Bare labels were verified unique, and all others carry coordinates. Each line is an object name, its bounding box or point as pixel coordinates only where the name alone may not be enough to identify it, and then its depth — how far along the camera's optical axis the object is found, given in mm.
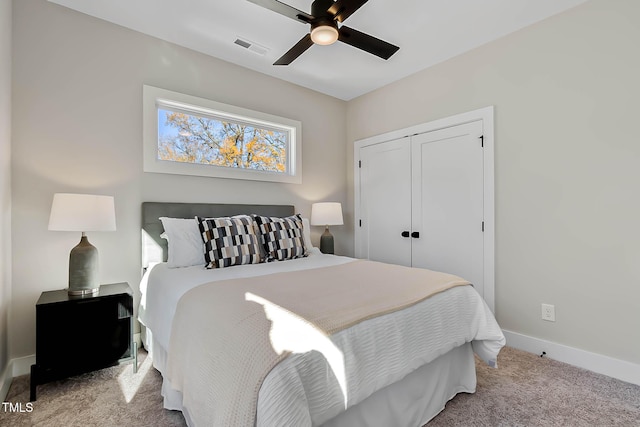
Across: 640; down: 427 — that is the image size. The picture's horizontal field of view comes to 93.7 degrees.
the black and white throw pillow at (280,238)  2670
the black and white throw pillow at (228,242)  2373
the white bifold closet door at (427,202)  2980
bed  1020
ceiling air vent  2812
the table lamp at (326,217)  3609
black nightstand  1871
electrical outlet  2473
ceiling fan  1840
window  2756
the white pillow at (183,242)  2365
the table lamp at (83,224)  1985
